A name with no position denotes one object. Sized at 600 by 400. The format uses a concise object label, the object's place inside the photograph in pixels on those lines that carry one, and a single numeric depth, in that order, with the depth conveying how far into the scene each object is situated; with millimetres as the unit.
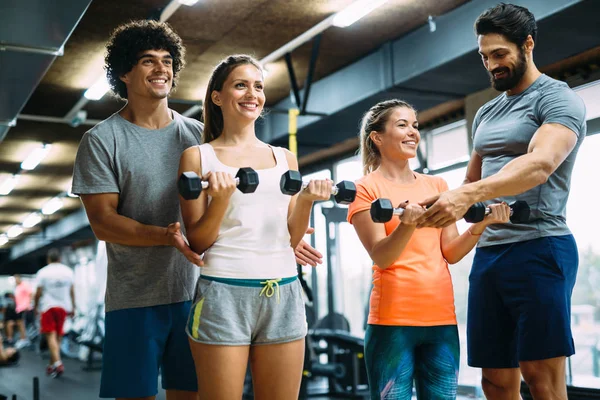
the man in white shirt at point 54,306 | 8070
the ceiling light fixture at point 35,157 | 9591
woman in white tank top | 1635
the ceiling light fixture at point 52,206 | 14203
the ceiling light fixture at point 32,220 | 16234
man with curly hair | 1827
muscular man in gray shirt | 1840
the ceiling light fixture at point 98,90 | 6355
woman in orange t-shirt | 1987
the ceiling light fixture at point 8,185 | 11789
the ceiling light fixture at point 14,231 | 18094
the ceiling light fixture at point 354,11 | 4855
